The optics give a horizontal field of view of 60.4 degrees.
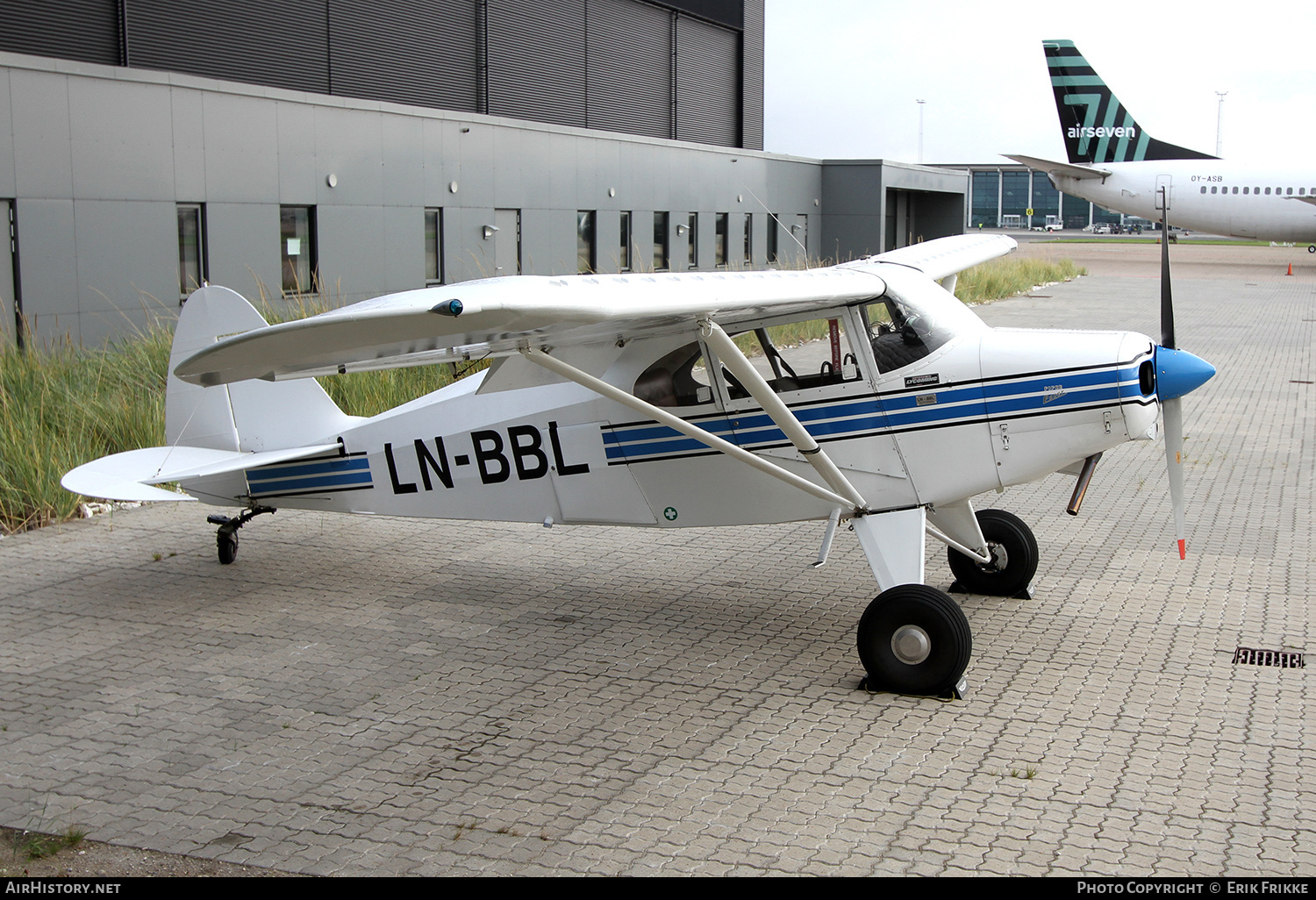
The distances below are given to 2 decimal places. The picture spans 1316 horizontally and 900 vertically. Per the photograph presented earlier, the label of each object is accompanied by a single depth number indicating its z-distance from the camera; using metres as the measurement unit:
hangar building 14.67
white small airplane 6.00
